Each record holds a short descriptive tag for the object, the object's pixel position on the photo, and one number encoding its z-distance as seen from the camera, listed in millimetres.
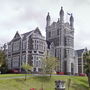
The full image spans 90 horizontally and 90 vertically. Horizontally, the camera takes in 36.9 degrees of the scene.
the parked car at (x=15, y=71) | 43506
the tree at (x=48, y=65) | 33948
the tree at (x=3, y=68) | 44688
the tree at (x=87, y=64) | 36143
